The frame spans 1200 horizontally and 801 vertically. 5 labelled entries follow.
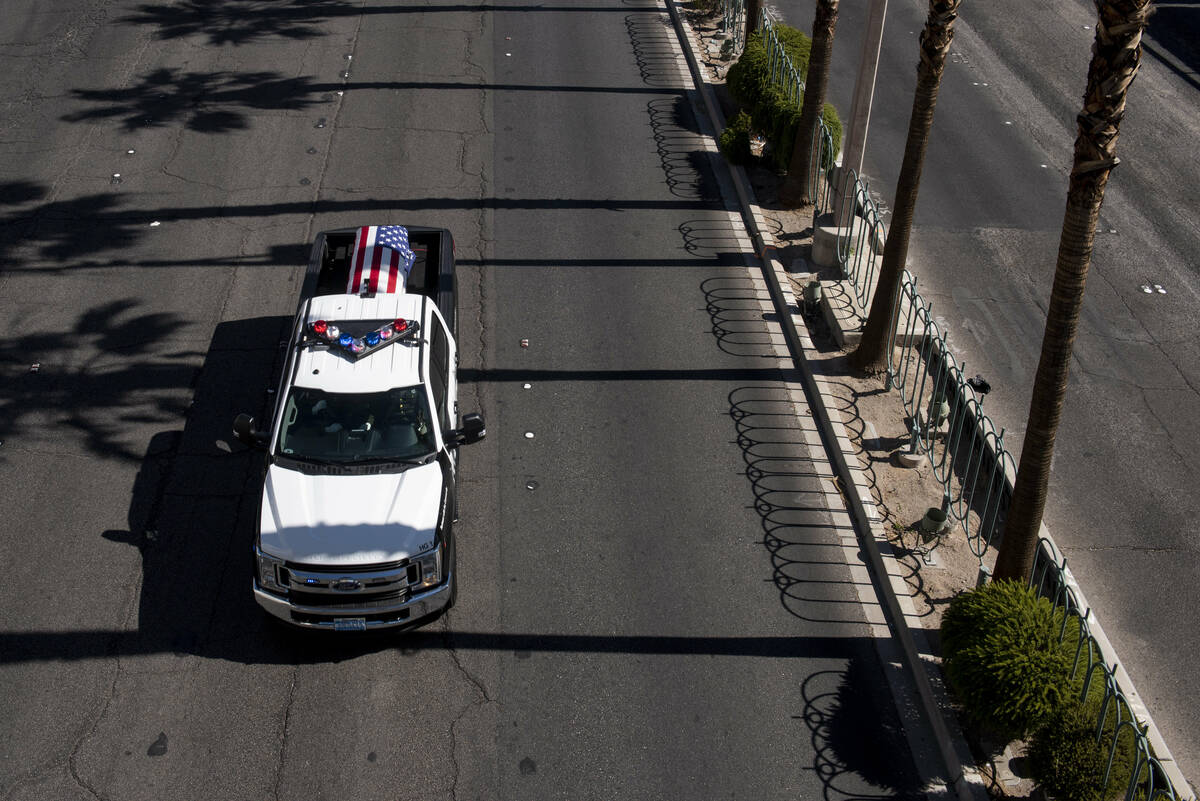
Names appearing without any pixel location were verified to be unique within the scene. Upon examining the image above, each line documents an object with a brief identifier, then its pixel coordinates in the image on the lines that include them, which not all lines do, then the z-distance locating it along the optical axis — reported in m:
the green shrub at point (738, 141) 17.39
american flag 12.66
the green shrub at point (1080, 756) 8.17
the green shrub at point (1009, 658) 8.59
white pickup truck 9.55
